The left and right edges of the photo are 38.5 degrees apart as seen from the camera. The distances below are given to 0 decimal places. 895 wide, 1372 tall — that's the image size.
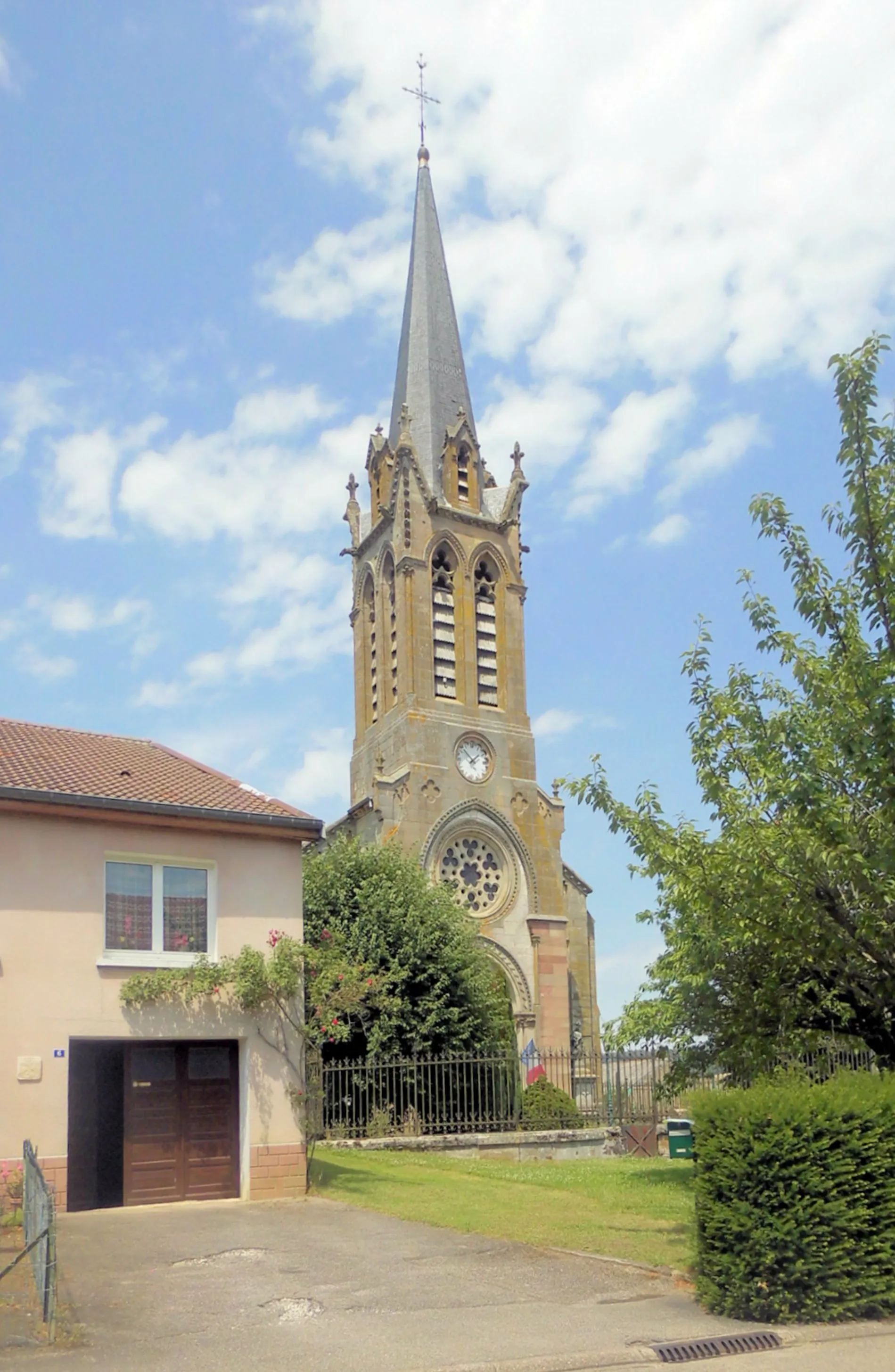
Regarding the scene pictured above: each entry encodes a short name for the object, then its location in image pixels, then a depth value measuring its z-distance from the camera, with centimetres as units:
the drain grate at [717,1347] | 838
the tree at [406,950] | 2867
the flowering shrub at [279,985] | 1538
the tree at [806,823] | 1141
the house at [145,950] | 1467
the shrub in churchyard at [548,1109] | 2525
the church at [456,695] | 3997
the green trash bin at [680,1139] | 2214
